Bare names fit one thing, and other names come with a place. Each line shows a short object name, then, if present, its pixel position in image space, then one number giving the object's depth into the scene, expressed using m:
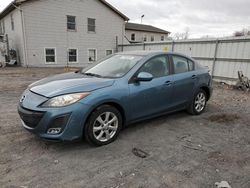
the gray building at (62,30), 15.54
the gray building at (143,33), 28.75
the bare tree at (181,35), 53.72
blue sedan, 2.86
